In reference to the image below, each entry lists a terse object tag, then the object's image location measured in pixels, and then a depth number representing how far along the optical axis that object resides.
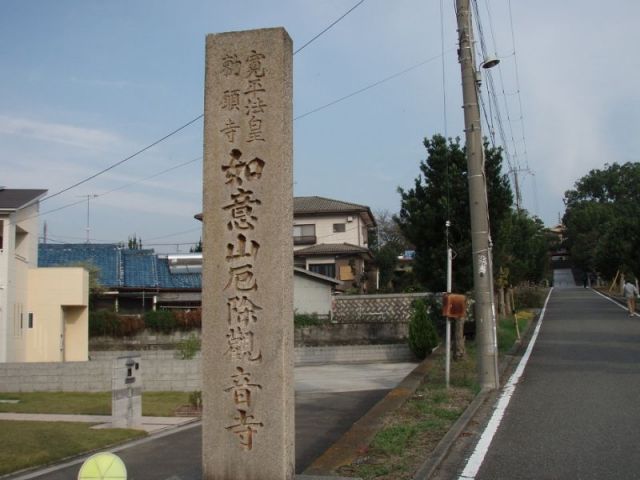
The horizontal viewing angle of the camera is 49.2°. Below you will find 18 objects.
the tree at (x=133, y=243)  62.03
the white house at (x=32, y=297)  21.05
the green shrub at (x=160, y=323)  32.47
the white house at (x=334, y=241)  44.34
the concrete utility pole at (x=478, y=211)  12.65
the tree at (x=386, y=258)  47.06
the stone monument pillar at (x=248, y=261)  5.80
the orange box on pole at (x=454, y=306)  12.46
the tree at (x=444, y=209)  18.53
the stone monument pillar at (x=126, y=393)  11.27
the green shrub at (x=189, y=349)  17.50
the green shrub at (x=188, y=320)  32.38
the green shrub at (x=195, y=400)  13.17
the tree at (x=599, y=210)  61.31
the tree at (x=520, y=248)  21.06
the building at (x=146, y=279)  34.62
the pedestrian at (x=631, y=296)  30.95
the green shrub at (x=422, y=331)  22.48
